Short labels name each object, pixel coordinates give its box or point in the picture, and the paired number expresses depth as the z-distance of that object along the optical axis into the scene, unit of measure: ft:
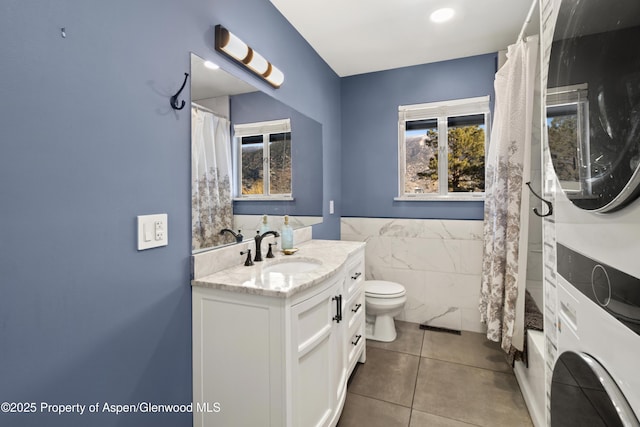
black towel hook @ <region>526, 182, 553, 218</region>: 3.56
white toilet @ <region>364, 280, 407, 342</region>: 7.95
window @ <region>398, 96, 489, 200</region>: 9.00
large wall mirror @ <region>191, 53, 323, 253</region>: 4.63
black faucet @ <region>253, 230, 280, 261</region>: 5.59
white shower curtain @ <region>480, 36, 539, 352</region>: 6.20
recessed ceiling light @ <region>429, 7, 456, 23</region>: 6.68
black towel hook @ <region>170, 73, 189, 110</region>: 4.06
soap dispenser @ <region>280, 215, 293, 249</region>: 6.46
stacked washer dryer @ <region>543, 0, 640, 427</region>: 1.85
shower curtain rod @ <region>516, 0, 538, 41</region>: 5.51
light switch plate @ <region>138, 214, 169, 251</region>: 3.63
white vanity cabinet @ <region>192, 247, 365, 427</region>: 3.82
